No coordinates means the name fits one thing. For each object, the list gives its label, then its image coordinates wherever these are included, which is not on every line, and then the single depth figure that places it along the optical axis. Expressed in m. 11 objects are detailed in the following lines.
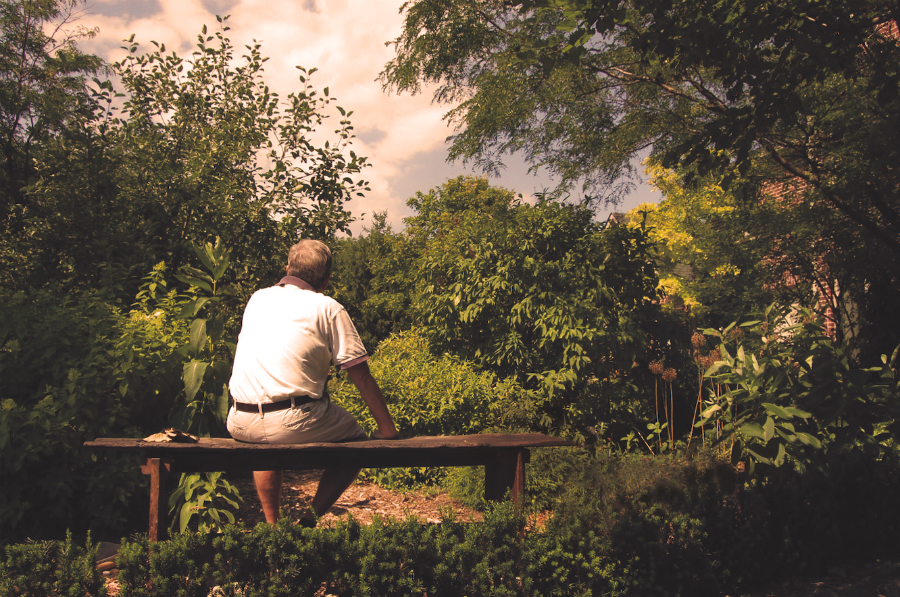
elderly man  3.06
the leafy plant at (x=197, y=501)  3.87
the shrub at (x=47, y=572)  2.47
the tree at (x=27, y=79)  9.45
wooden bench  2.84
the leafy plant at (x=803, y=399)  3.79
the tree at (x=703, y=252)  12.56
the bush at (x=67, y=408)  3.78
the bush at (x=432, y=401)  5.95
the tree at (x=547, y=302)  6.29
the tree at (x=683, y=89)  3.66
